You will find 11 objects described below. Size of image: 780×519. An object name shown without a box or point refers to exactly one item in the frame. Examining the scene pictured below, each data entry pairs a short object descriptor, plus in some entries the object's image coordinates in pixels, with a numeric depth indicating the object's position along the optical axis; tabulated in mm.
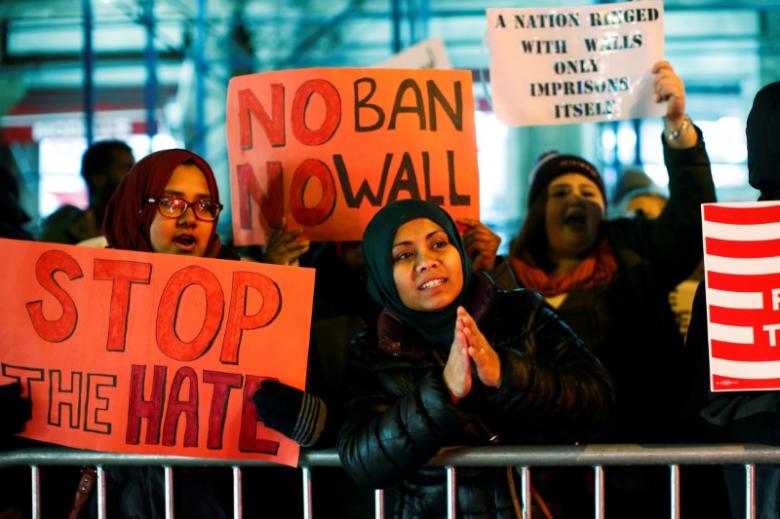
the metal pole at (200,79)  9625
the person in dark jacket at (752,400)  2557
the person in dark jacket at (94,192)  4527
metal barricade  2477
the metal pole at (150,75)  9352
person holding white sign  3408
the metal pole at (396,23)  8523
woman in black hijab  2451
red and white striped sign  2518
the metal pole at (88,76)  9258
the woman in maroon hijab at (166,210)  2963
